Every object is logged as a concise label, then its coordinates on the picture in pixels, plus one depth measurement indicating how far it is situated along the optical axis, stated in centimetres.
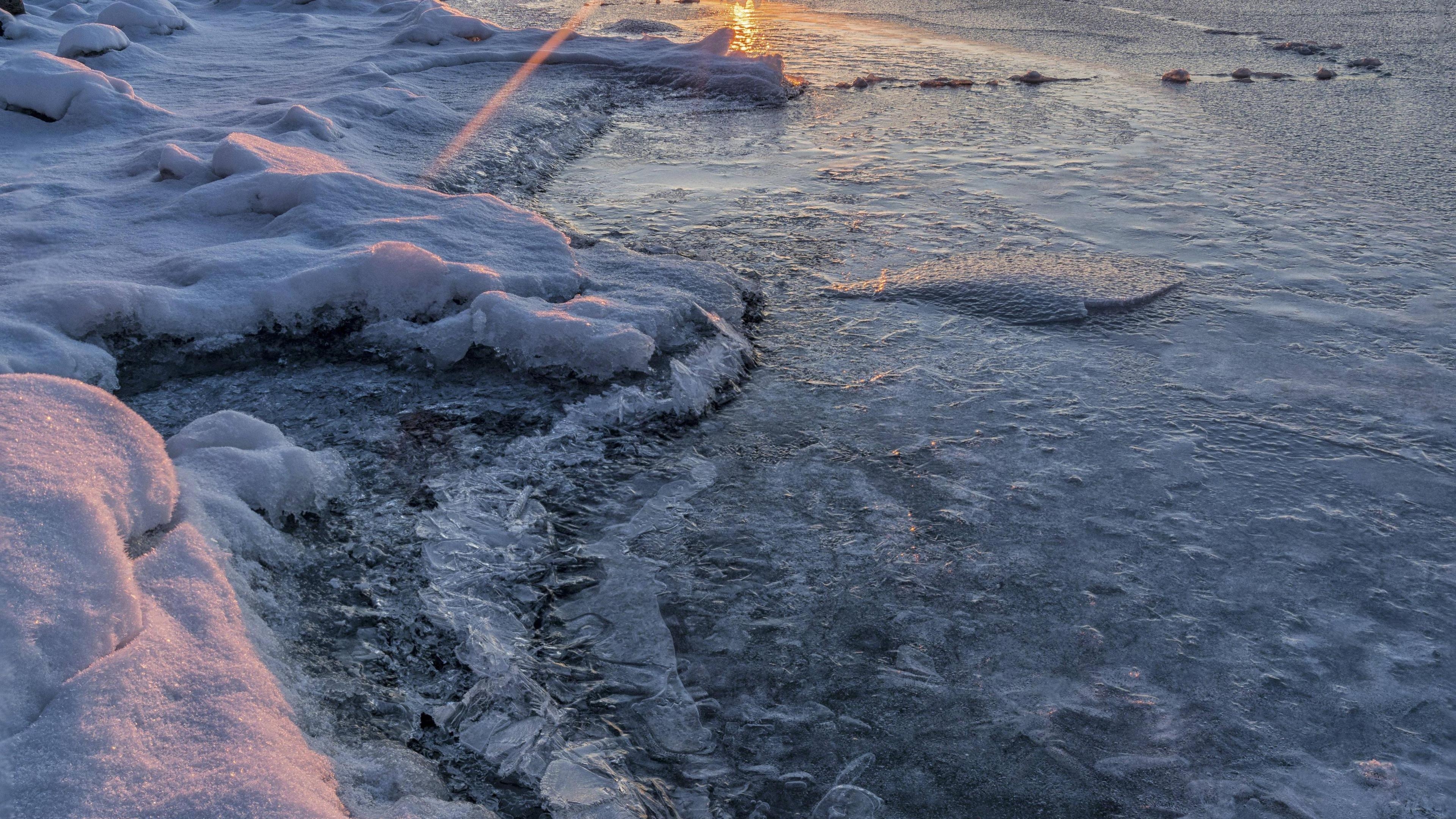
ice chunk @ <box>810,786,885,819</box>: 168
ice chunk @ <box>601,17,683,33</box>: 962
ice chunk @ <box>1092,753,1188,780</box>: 176
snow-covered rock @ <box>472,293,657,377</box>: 299
